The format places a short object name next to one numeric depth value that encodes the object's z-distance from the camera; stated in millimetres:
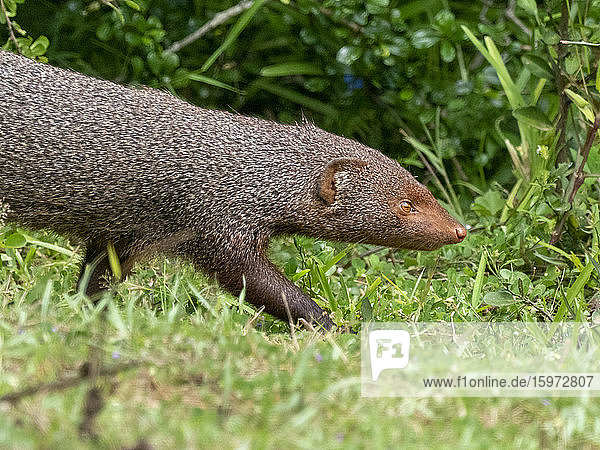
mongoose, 7000
